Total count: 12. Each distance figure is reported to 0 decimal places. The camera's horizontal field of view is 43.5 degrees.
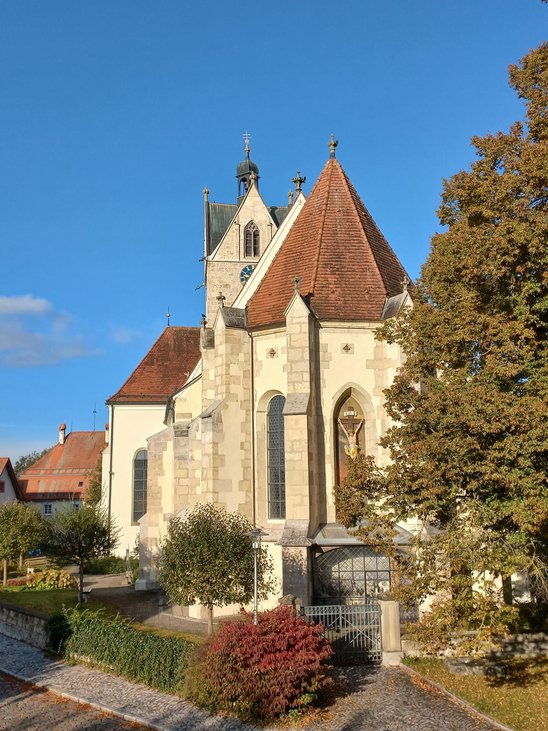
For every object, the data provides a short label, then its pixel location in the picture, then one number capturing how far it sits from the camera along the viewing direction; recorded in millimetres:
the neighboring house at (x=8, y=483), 50156
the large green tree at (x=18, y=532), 28297
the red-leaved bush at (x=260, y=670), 11219
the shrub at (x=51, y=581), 27422
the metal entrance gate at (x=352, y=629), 14281
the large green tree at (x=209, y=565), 15305
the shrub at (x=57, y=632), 16203
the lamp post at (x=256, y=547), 14248
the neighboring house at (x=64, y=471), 59438
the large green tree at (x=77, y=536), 24438
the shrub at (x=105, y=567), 33219
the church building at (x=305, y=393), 17594
